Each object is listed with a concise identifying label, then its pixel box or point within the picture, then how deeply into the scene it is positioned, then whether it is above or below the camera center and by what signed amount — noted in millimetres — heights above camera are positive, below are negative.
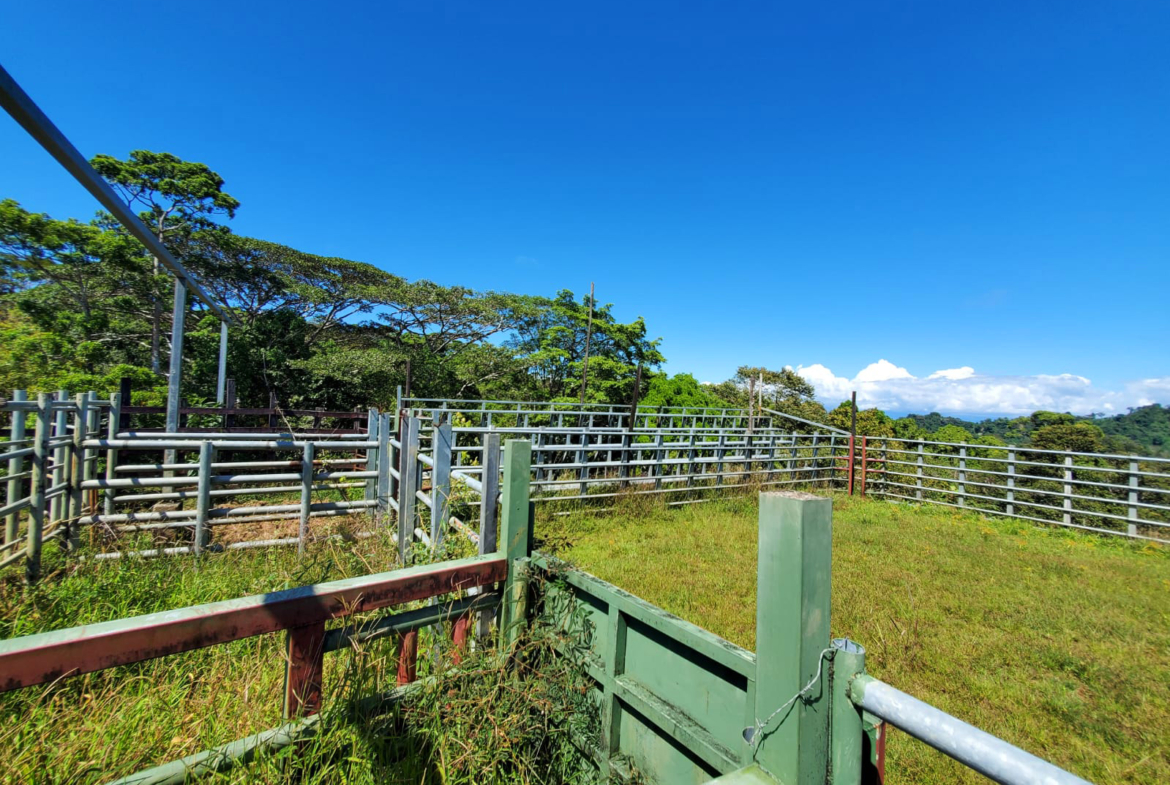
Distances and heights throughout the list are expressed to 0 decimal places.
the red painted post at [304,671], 1464 -877
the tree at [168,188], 14789 +6591
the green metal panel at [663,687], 1238 -861
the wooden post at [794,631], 975 -475
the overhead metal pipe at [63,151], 2682 +1763
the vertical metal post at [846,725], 970 -651
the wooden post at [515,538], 1968 -588
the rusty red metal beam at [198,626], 1057 -637
